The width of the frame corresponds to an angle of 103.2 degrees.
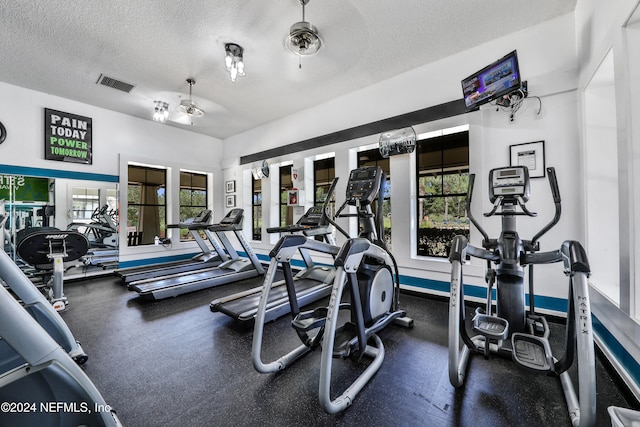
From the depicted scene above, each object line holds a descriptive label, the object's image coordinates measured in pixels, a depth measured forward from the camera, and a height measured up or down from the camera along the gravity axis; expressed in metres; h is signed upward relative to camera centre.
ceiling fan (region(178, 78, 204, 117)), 3.97 +1.70
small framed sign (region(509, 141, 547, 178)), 2.86 +0.66
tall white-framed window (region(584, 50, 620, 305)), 2.32 +0.33
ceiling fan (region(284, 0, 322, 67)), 2.54 +1.84
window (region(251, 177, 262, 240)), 6.52 +0.22
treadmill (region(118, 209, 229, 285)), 4.55 -1.02
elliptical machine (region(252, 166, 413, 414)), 1.54 -0.74
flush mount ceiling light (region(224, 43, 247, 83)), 3.04 +1.93
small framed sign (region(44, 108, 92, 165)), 4.49 +1.45
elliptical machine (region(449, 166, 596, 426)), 1.32 -0.63
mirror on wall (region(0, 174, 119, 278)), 4.20 +0.07
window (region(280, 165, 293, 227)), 5.83 +0.55
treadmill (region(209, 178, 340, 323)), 2.67 -1.05
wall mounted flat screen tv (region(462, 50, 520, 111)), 2.58 +1.44
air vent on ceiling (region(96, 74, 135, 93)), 3.99 +2.15
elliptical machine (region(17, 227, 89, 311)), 3.03 -0.45
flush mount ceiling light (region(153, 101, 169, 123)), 4.37 +1.89
